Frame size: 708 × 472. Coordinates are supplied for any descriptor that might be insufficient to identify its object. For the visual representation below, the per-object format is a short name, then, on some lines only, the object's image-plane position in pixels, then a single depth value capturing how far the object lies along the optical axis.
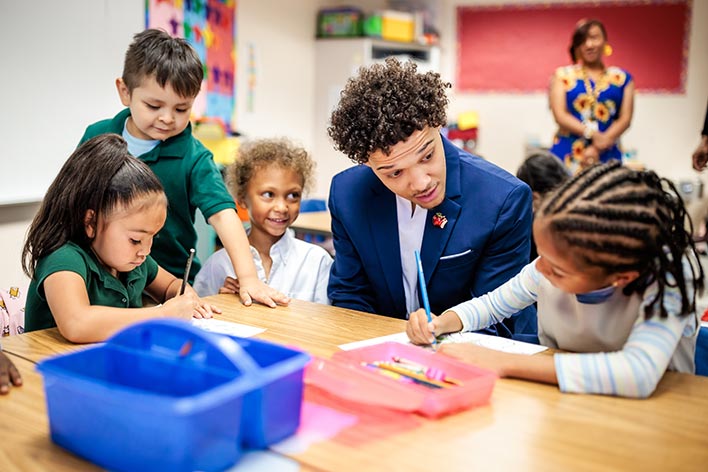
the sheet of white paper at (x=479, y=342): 1.41
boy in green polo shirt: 2.04
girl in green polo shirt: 1.52
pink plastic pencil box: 1.06
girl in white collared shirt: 2.31
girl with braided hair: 1.18
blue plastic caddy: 0.83
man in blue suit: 1.69
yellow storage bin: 6.03
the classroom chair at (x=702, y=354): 1.53
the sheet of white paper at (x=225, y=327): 1.50
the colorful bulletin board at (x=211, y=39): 4.56
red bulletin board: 5.75
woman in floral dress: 4.55
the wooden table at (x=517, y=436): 0.93
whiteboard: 3.26
